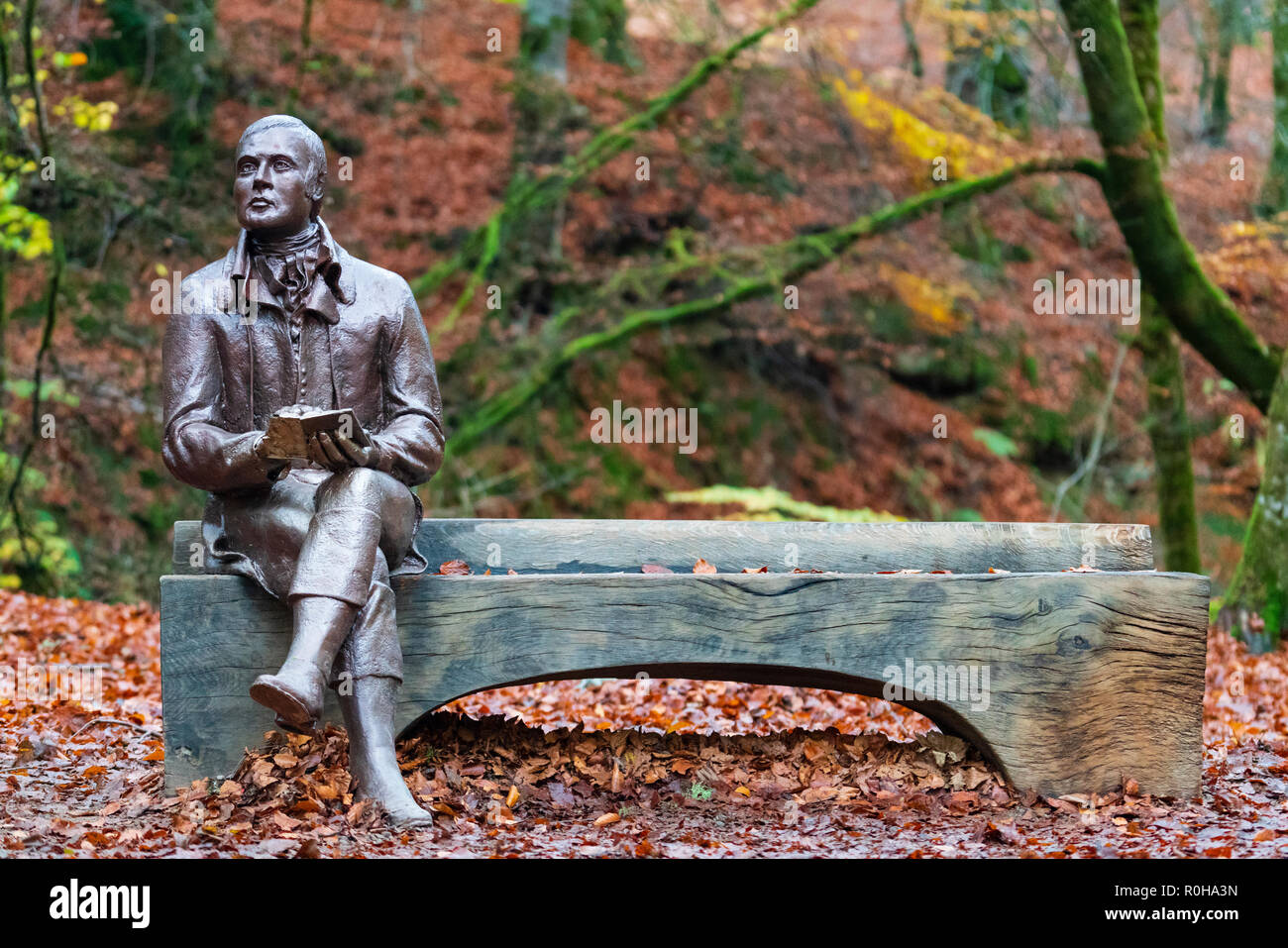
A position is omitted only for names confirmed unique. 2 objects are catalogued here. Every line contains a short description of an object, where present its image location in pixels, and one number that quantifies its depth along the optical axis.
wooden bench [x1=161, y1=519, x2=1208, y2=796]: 4.12
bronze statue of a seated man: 3.84
